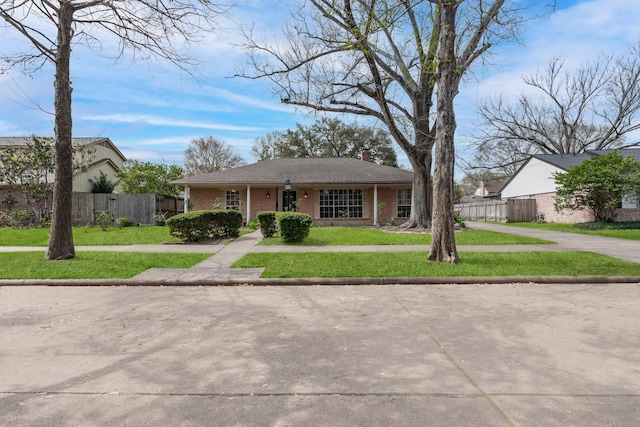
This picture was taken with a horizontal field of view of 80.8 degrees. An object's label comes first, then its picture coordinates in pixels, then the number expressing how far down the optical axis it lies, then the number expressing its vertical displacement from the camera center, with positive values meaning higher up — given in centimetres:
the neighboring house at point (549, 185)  2369 +211
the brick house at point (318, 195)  2170 +109
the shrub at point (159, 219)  2063 -24
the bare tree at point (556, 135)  3294 +704
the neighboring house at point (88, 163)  2227 +392
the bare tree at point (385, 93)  1285 +516
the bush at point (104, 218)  1760 -13
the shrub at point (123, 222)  1966 -37
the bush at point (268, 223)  1449 -36
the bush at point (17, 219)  1989 -16
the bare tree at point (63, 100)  905 +281
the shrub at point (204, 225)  1290 -37
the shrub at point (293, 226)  1268 -42
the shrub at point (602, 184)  2000 +148
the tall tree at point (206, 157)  4406 +674
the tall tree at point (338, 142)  4228 +801
